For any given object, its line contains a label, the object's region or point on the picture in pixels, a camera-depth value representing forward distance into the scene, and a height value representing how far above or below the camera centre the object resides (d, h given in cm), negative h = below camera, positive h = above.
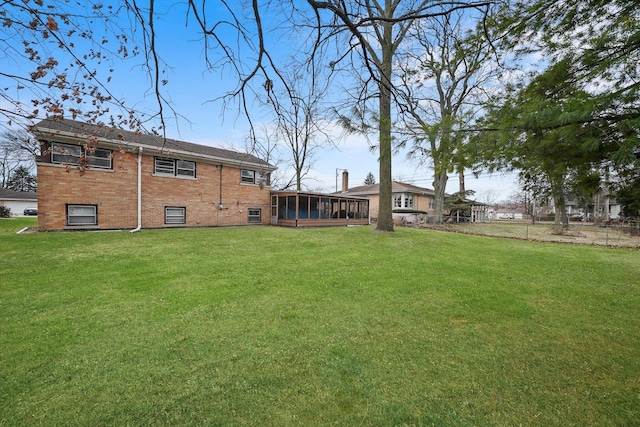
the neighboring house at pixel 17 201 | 3115 +107
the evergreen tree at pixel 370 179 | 6550 +819
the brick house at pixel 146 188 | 1105 +112
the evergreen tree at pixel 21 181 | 3841 +424
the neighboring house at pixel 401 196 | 2938 +193
